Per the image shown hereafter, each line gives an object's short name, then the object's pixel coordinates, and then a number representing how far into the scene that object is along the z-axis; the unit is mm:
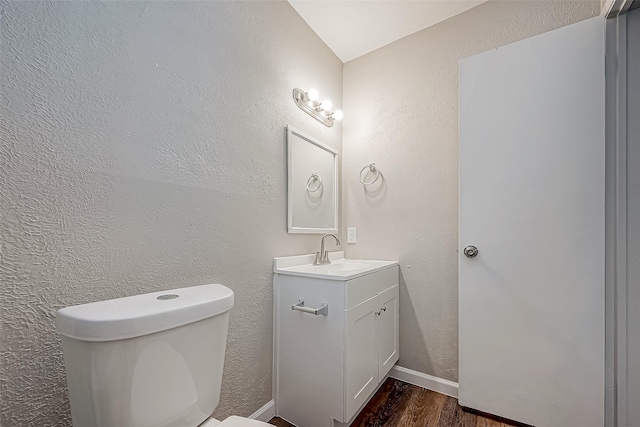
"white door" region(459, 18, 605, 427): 1249
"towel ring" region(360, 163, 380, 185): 1953
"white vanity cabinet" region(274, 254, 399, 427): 1240
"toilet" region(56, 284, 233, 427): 642
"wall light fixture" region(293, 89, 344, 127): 1673
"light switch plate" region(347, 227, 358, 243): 2031
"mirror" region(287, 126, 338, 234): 1614
